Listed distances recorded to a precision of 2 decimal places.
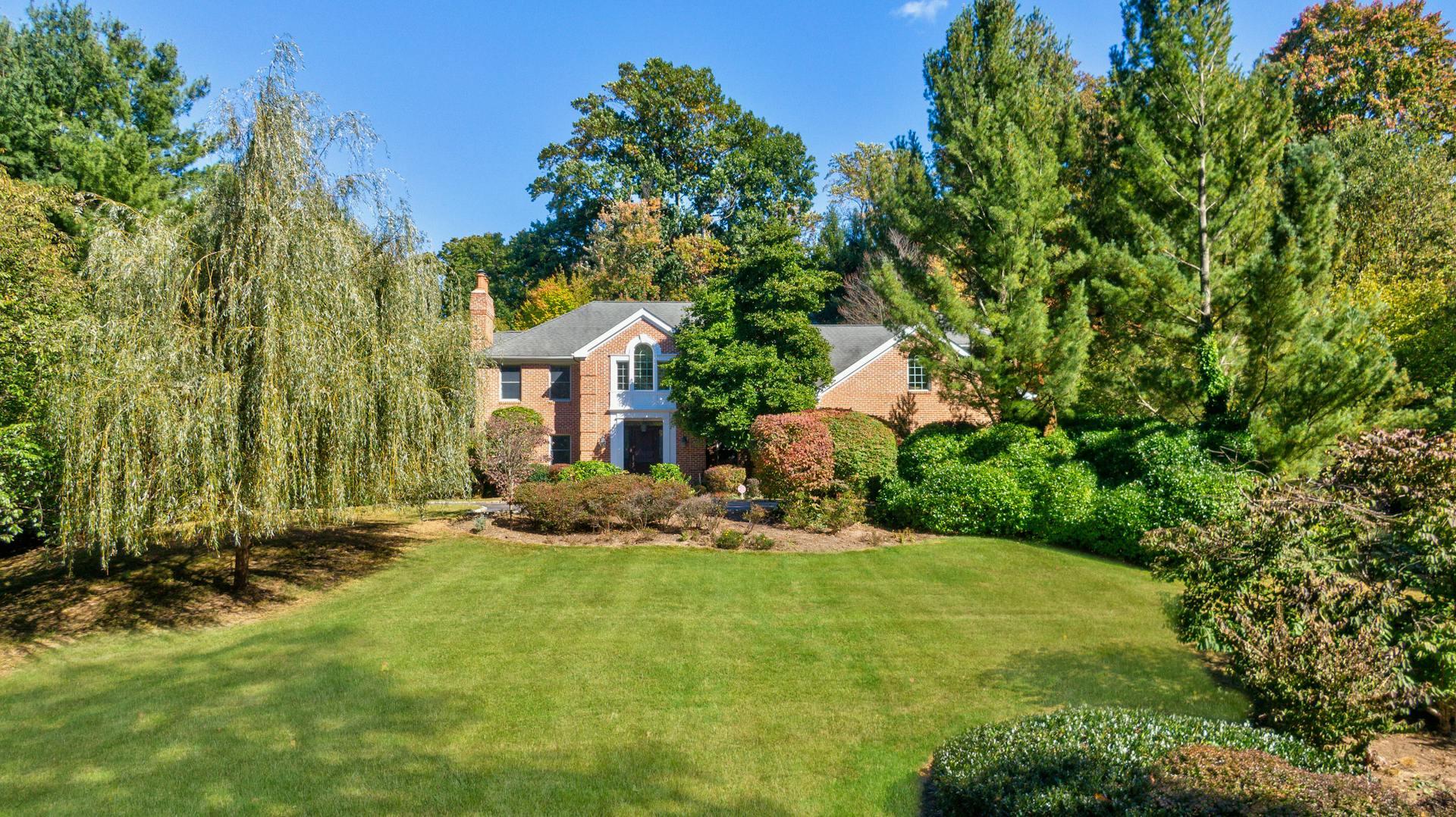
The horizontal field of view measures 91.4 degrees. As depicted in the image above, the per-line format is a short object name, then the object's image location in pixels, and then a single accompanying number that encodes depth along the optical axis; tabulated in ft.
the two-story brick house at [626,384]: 82.79
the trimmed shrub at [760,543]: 50.34
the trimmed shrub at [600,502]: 54.95
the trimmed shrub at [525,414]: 81.35
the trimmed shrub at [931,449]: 57.77
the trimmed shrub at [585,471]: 70.23
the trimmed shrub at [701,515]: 54.13
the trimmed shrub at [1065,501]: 50.24
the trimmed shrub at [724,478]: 69.36
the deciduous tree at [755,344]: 71.56
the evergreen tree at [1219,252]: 45.88
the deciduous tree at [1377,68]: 86.84
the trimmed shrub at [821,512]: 55.06
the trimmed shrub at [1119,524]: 46.98
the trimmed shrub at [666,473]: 74.13
